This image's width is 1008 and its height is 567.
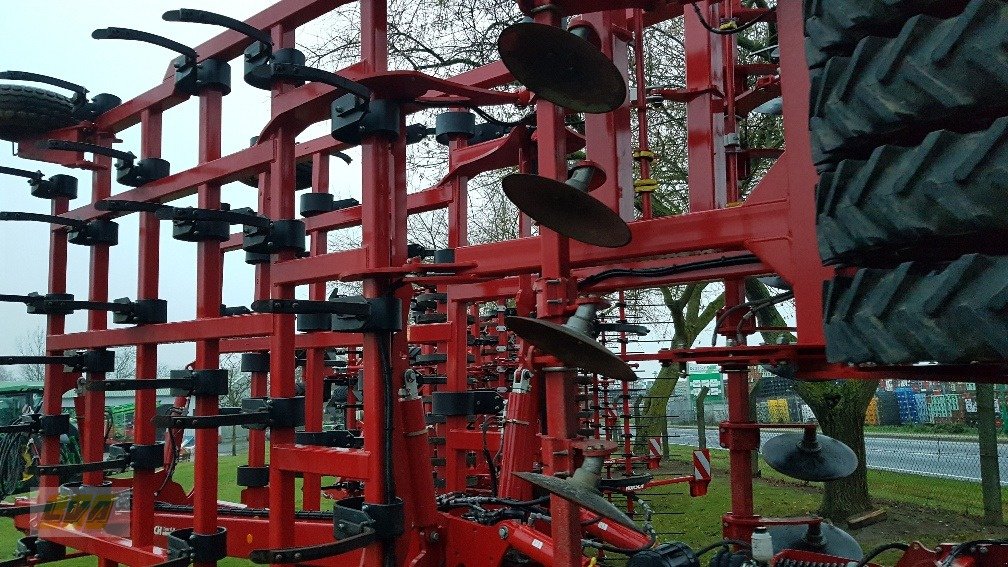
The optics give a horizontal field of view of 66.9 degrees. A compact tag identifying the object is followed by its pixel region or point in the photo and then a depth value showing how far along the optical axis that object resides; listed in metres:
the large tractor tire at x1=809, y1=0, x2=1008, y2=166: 1.43
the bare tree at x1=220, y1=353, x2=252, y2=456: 22.15
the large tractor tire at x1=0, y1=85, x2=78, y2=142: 5.39
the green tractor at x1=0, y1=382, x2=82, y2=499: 6.13
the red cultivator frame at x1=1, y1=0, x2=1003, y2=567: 2.60
